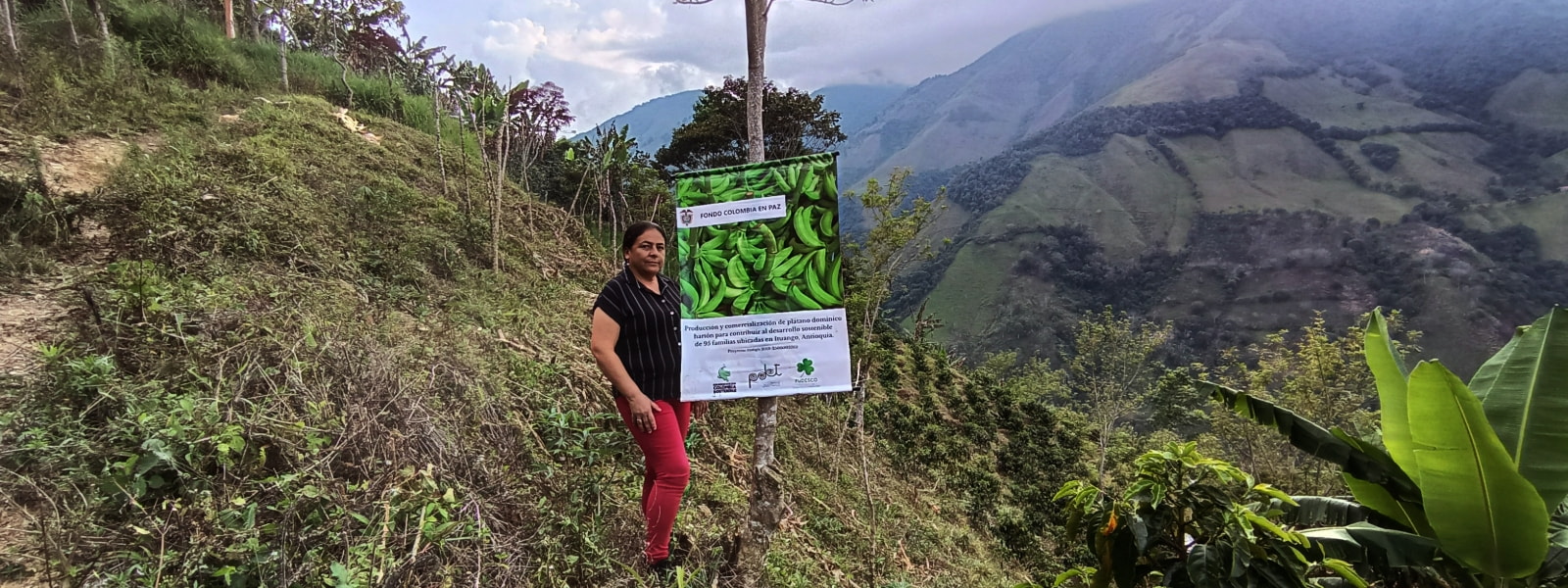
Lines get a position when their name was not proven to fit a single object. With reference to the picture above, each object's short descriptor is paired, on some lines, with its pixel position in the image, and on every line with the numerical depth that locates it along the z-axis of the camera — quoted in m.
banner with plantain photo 2.22
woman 2.15
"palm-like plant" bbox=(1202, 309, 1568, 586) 1.65
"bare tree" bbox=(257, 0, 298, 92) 10.03
